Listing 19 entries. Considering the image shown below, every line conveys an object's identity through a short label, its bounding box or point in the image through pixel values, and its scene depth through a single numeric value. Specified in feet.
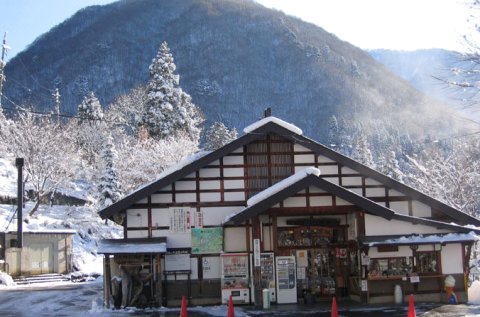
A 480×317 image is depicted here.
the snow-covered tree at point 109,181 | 148.05
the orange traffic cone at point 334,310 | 46.75
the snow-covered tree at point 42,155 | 148.46
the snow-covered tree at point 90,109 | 212.02
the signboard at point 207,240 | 70.90
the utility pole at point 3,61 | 171.02
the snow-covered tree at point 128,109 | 213.46
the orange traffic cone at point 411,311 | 46.39
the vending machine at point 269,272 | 68.49
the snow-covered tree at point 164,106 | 173.47
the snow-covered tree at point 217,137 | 193.88
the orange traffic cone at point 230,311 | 48.04
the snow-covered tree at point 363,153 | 219.41
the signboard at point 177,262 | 70.49
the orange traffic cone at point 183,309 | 48.67
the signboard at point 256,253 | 66.44
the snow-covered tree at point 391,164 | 173.43
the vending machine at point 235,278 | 69.26
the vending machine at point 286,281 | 68.90
